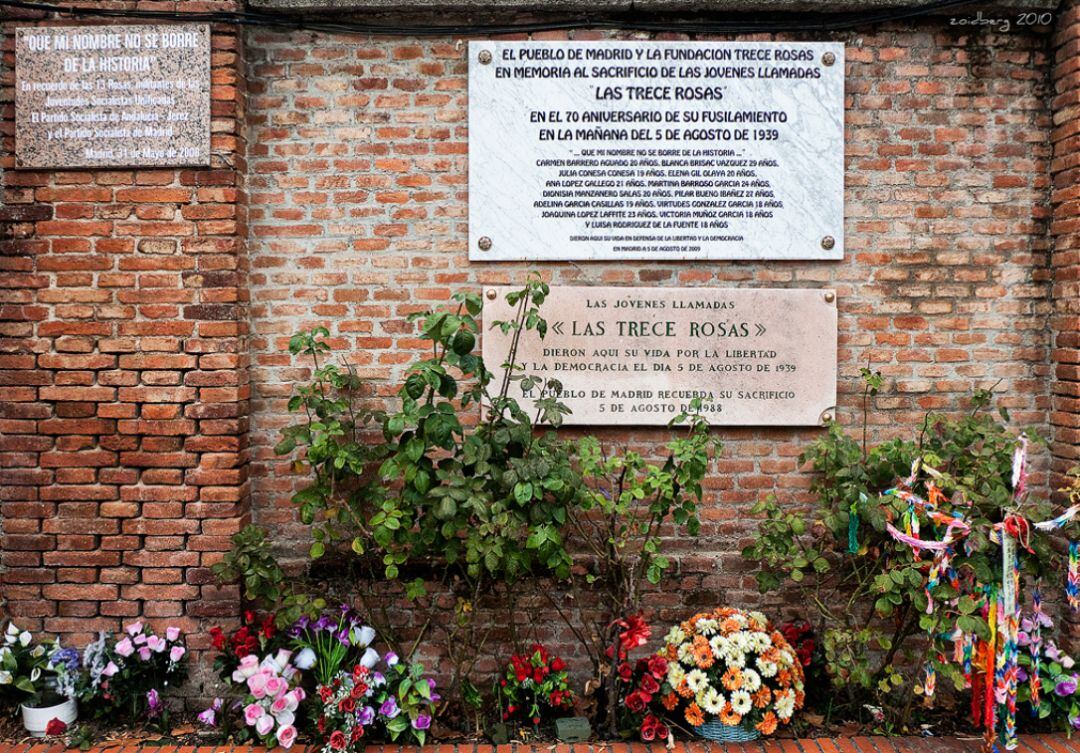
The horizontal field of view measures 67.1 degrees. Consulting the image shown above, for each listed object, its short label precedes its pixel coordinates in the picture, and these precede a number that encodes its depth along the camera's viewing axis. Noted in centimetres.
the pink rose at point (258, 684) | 366
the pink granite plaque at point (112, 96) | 397
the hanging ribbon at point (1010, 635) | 363
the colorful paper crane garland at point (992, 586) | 363
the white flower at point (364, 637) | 387
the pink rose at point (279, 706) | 368
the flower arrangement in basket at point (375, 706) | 362
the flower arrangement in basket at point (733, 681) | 369
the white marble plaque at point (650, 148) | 415
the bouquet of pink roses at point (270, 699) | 366
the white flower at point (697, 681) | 371
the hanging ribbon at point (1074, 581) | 381
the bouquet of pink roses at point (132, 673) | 387
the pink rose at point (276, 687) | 369
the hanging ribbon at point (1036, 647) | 382
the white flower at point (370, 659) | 382
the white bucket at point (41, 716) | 380
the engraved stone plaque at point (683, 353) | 415
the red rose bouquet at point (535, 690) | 390
